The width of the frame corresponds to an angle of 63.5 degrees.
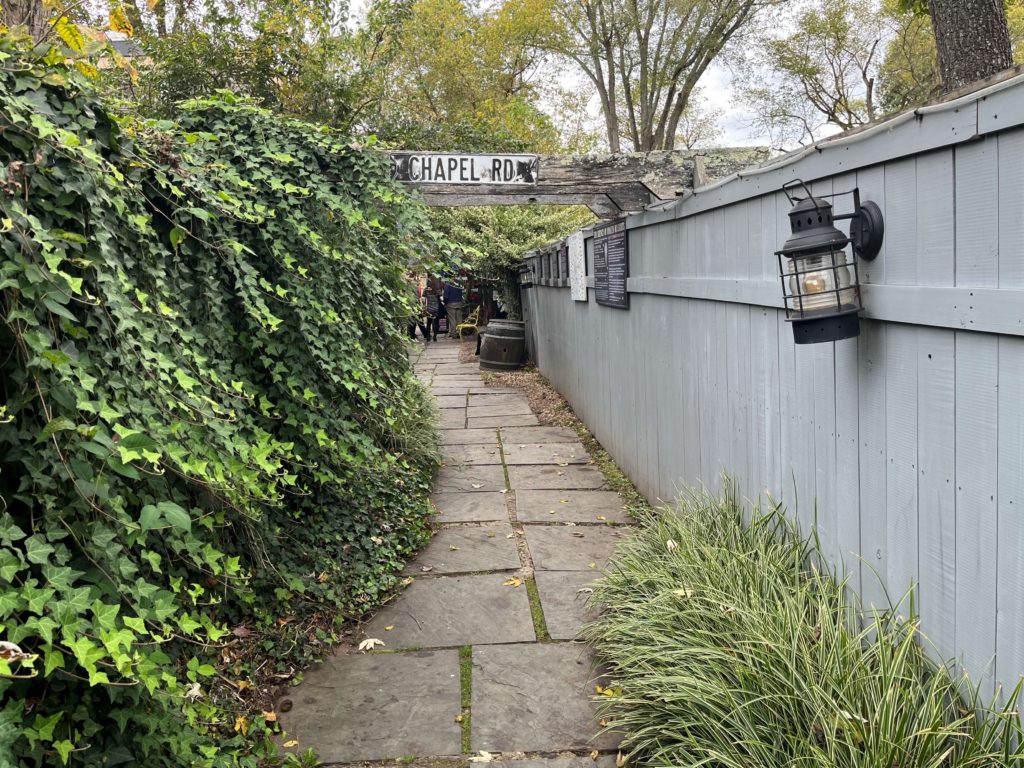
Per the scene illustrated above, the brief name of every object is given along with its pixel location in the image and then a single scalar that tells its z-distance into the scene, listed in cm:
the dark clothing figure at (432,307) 1819
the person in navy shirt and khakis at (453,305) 1922
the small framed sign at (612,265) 602
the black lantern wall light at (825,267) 231
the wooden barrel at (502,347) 1320
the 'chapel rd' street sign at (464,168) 605
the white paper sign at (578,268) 800
